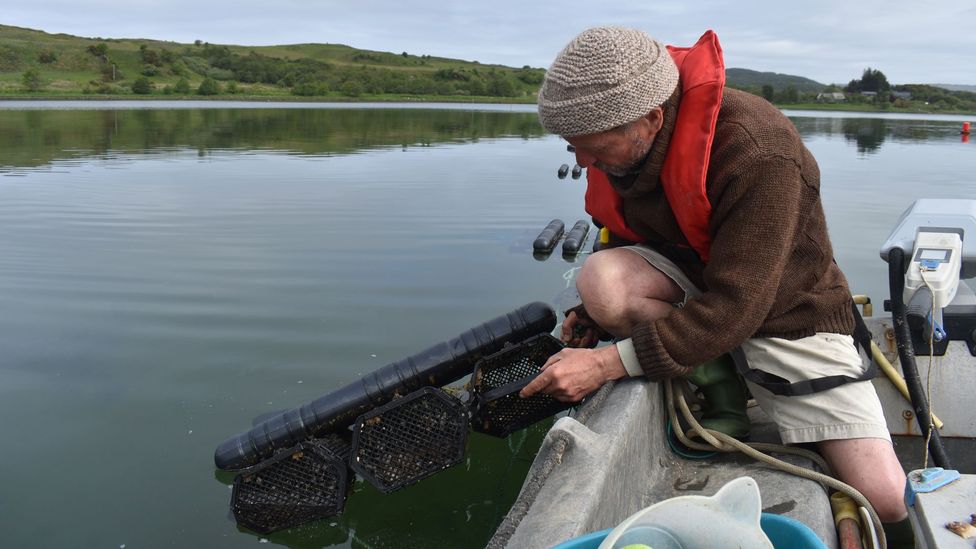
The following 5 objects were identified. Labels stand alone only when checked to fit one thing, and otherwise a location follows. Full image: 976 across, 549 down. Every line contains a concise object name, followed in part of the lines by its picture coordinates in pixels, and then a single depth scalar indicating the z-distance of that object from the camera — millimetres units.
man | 2506
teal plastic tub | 1607
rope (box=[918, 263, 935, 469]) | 3058
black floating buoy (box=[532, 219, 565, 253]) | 10359
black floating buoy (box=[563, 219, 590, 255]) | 10391
